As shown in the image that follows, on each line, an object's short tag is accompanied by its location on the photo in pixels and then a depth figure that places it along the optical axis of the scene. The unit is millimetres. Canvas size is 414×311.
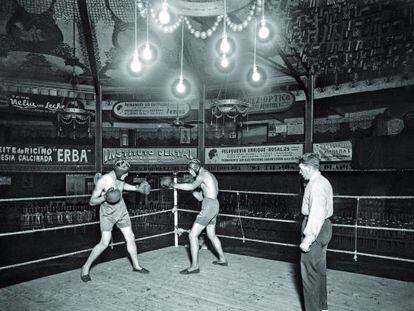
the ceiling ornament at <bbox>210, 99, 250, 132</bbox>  6329
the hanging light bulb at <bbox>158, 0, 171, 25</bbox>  3995
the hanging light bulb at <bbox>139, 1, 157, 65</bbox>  4758
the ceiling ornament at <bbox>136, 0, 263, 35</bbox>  4057
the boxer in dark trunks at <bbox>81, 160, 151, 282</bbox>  4320
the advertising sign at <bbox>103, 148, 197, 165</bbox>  11484
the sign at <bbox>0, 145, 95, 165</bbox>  10484
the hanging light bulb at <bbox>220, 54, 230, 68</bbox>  5141
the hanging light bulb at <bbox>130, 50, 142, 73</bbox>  4906
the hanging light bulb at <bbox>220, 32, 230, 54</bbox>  4164
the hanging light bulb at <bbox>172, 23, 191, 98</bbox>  5876
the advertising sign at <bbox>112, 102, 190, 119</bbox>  11764
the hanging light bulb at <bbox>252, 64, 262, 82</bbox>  5730
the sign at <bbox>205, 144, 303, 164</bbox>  10117
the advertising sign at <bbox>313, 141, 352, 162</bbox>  9273
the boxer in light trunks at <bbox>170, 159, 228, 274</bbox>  4652
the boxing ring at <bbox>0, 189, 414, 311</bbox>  3635
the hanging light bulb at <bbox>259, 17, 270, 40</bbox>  4480
